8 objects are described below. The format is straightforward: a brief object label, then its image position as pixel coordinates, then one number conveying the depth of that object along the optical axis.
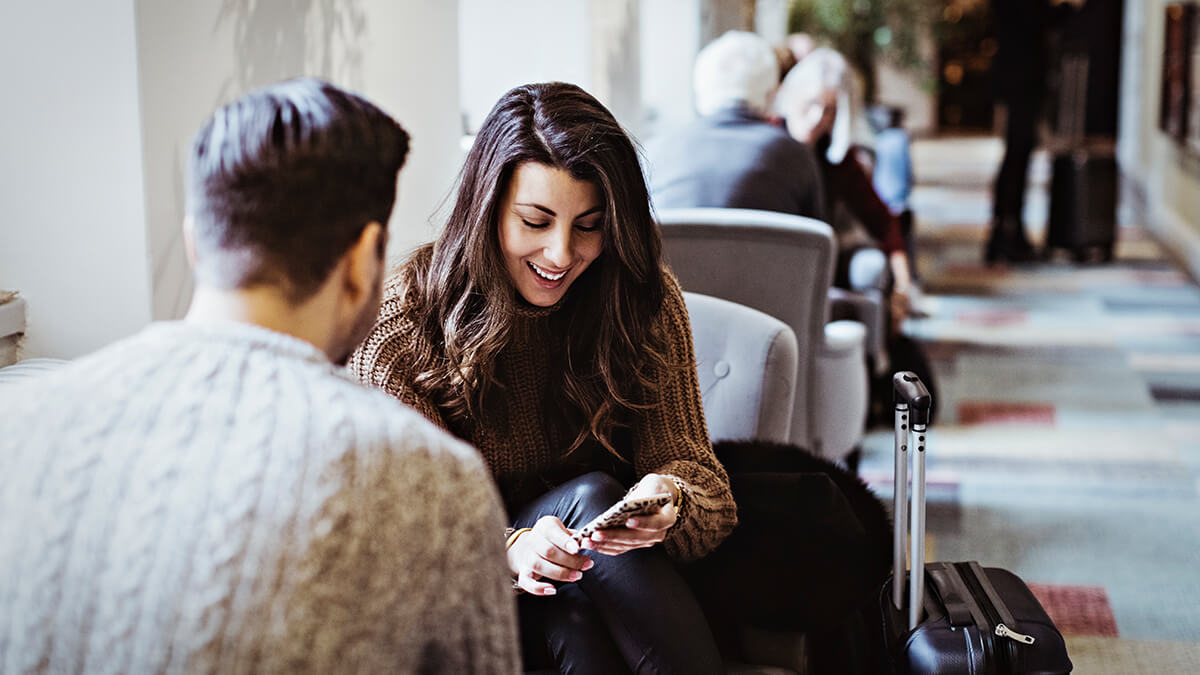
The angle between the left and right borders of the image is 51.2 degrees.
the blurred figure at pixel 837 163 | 4.27
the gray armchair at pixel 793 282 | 2.87
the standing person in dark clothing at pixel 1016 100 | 7.62
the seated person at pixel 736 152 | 3.50
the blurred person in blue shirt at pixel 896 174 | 6.02
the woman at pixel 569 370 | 1.70
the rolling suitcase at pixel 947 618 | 1.88
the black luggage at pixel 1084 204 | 7.78
